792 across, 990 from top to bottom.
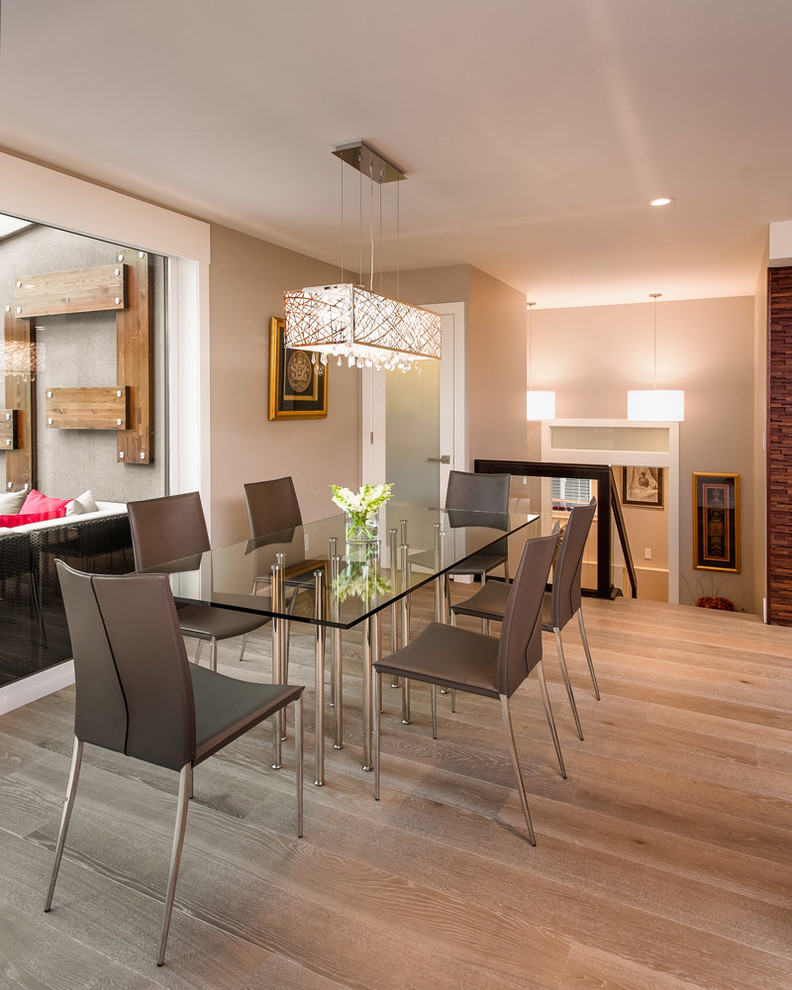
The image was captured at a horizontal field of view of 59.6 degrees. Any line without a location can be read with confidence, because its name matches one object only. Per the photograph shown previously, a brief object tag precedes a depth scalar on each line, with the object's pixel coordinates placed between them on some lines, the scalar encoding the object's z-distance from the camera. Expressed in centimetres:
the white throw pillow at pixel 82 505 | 335
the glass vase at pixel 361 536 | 281
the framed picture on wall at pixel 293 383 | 449
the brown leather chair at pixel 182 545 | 272
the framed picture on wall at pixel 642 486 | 685
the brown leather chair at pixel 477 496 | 388
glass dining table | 215
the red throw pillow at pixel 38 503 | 310
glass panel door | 525
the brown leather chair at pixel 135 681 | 164
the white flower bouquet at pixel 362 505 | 282
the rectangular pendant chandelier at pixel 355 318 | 286
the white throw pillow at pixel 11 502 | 298
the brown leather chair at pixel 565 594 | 266
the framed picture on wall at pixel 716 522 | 641
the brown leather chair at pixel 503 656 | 206
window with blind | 492
